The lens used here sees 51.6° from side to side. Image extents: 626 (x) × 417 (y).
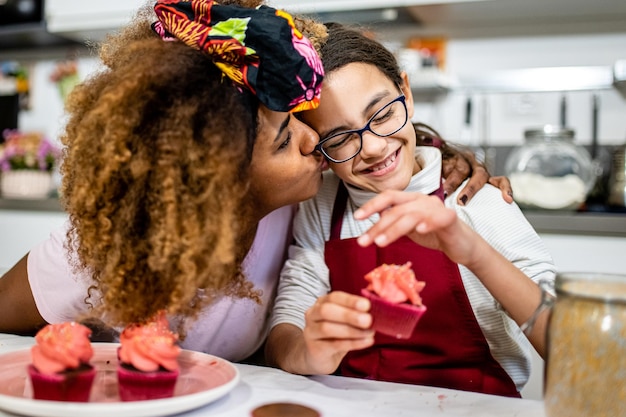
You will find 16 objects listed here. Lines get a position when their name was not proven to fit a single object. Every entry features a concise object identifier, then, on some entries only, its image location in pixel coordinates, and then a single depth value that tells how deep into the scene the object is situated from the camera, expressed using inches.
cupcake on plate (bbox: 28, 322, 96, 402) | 31.5
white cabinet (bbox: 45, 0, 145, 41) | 107.8
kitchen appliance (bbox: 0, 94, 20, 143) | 129.3
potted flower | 110.0
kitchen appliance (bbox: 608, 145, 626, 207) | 82.4
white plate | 28.4
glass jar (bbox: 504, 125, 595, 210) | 79.9
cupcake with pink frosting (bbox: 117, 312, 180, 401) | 32.8
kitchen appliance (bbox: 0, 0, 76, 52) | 114.5
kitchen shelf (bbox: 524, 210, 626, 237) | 74.7
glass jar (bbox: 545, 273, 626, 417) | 25.1
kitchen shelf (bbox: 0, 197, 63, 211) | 104.3
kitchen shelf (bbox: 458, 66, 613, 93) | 93.9
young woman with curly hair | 31.1
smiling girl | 44.7
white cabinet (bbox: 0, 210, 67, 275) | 105.6
